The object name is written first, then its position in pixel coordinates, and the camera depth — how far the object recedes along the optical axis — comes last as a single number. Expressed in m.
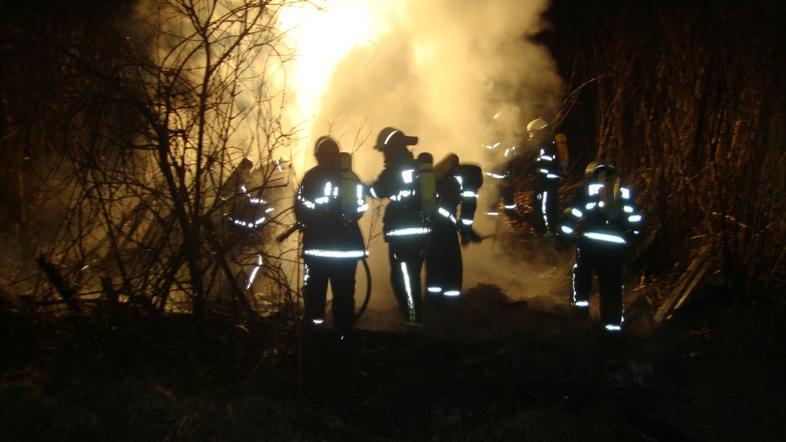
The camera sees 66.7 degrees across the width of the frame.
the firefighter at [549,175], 8.69
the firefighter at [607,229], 5.29
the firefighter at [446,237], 6.09
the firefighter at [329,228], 4.96
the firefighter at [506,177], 10.67
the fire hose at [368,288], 5.08
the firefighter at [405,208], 5.59
